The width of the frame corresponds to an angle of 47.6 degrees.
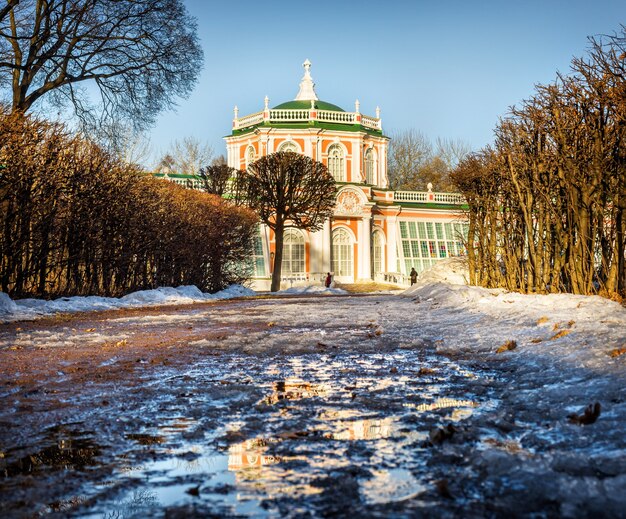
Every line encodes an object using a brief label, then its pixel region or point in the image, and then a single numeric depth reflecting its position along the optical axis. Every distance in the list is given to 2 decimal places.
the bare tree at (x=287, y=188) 35.31
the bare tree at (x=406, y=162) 72.12
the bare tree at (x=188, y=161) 71.62
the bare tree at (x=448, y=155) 74.06
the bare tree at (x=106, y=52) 19.62
